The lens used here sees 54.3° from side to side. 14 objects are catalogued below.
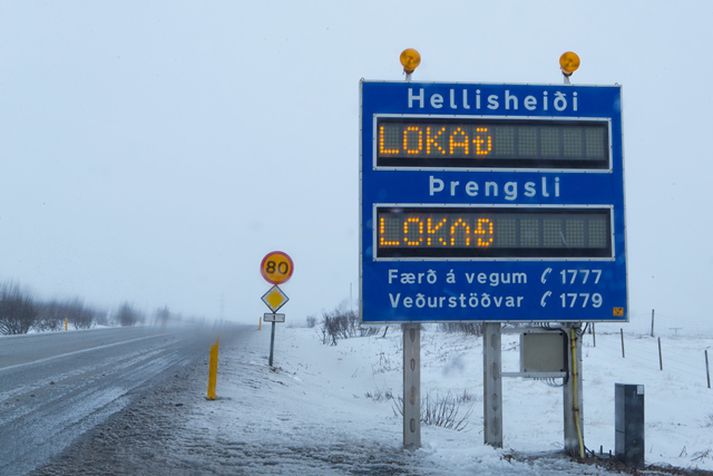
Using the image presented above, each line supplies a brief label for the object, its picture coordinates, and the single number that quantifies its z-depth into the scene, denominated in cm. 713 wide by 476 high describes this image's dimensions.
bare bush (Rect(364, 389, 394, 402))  1686
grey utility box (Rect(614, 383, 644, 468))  832
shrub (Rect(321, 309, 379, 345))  4615
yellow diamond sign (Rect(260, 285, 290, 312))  1817
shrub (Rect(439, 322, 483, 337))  3336
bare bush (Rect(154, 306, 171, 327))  6618
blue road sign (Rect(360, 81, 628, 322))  886
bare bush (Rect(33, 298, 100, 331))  4753
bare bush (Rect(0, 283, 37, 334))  3897
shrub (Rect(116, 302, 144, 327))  7350
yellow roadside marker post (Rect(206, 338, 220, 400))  1212
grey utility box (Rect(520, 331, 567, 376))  894
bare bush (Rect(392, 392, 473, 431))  1220
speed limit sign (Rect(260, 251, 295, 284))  1761
